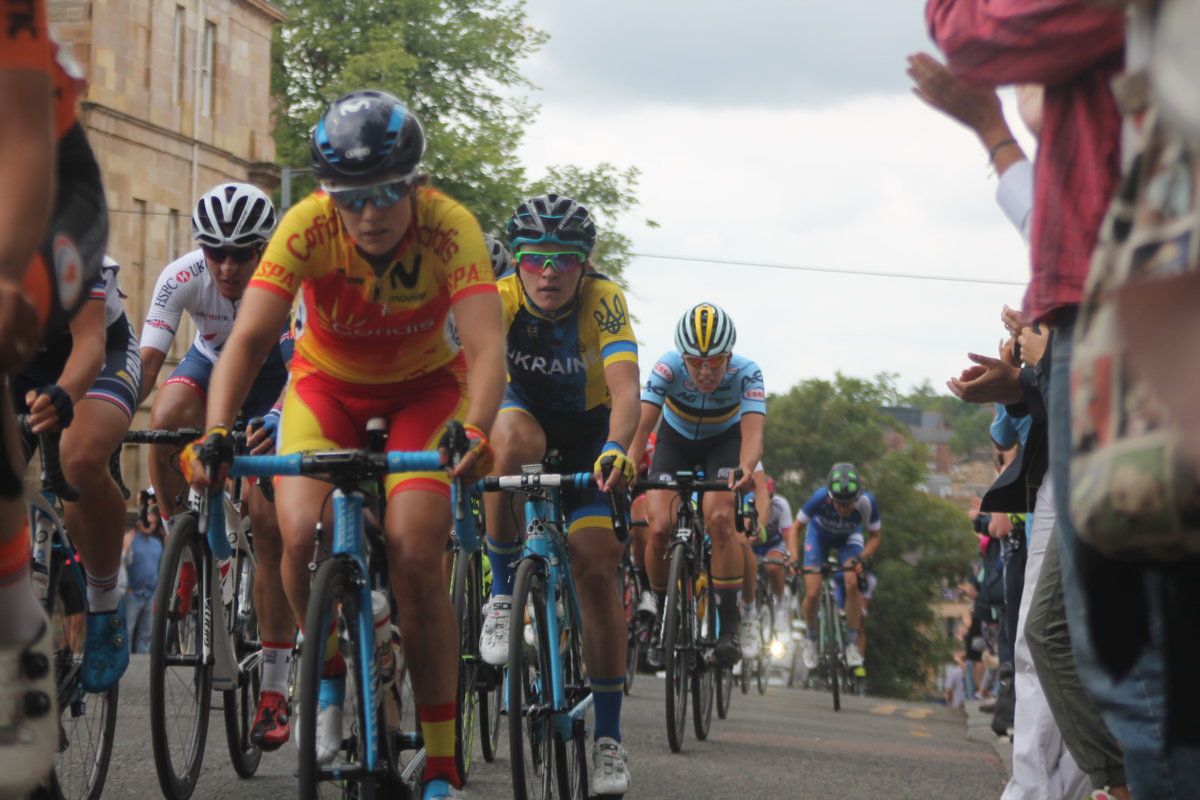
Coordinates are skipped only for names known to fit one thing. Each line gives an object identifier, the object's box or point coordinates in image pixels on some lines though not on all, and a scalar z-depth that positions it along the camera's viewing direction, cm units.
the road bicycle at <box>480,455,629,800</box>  623
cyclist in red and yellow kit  521
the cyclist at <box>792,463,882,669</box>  1902
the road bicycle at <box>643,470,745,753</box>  987
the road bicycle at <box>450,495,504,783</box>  753
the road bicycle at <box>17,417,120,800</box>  544
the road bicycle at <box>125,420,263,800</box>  650
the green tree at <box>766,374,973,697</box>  7000
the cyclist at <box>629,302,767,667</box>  1142
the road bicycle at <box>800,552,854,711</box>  1655
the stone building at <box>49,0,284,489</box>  3597
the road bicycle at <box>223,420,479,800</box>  465
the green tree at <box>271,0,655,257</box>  4397
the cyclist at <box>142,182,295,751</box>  684
